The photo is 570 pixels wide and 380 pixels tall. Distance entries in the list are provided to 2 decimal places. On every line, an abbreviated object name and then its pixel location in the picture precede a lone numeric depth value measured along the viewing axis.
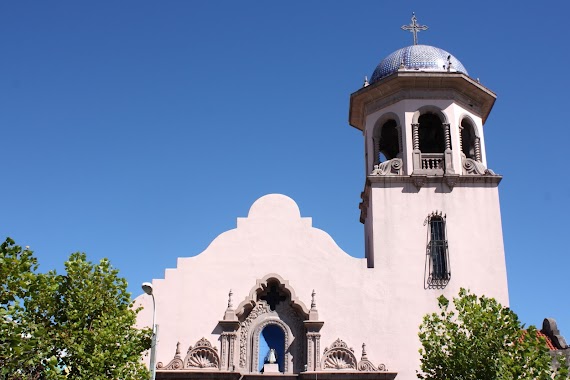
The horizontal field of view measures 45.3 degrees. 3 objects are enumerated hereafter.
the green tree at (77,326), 15.61
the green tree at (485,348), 17.36
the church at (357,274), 21.50
